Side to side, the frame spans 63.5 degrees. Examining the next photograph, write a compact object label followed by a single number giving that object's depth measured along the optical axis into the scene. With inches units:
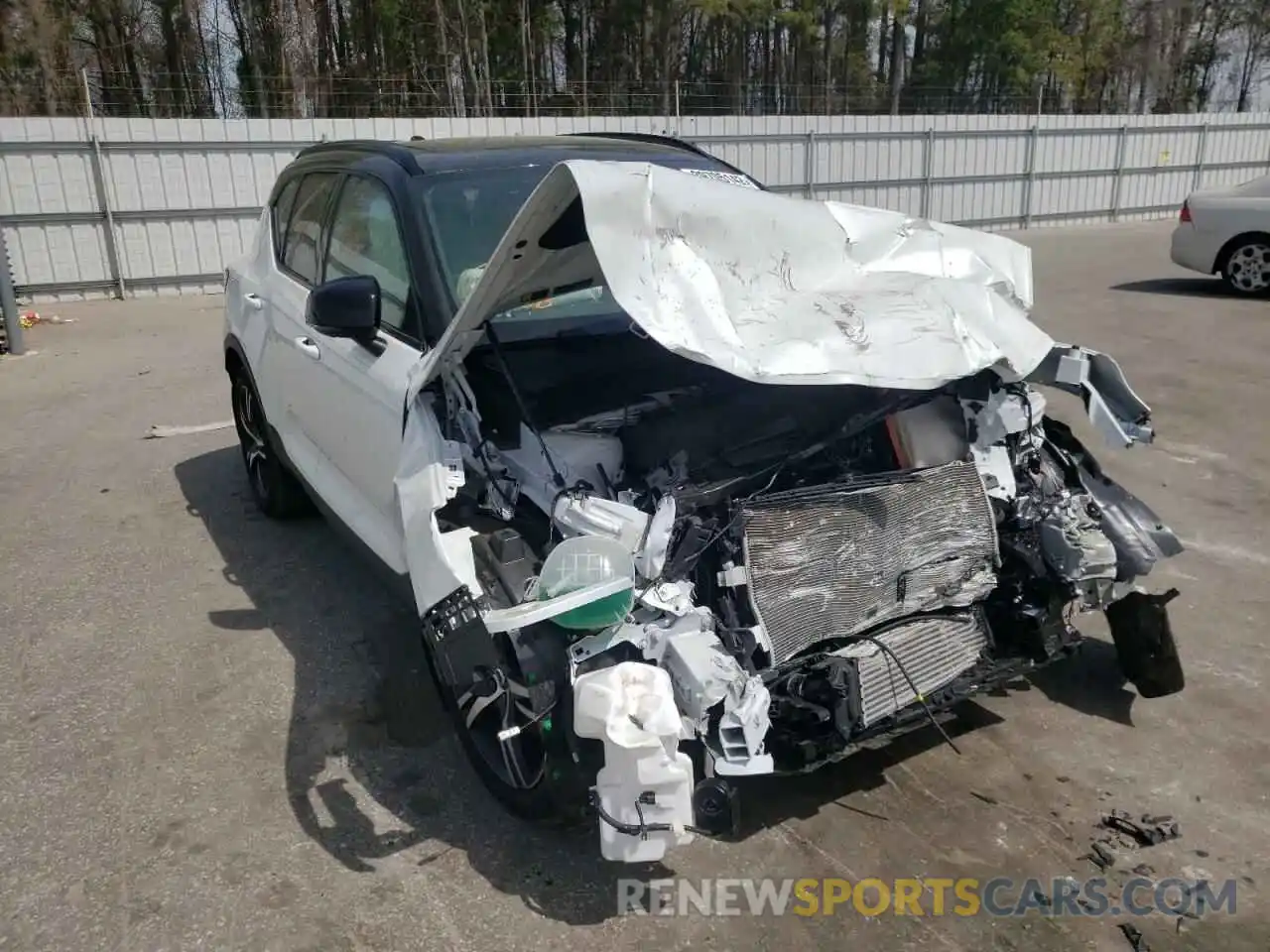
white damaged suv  100.2
